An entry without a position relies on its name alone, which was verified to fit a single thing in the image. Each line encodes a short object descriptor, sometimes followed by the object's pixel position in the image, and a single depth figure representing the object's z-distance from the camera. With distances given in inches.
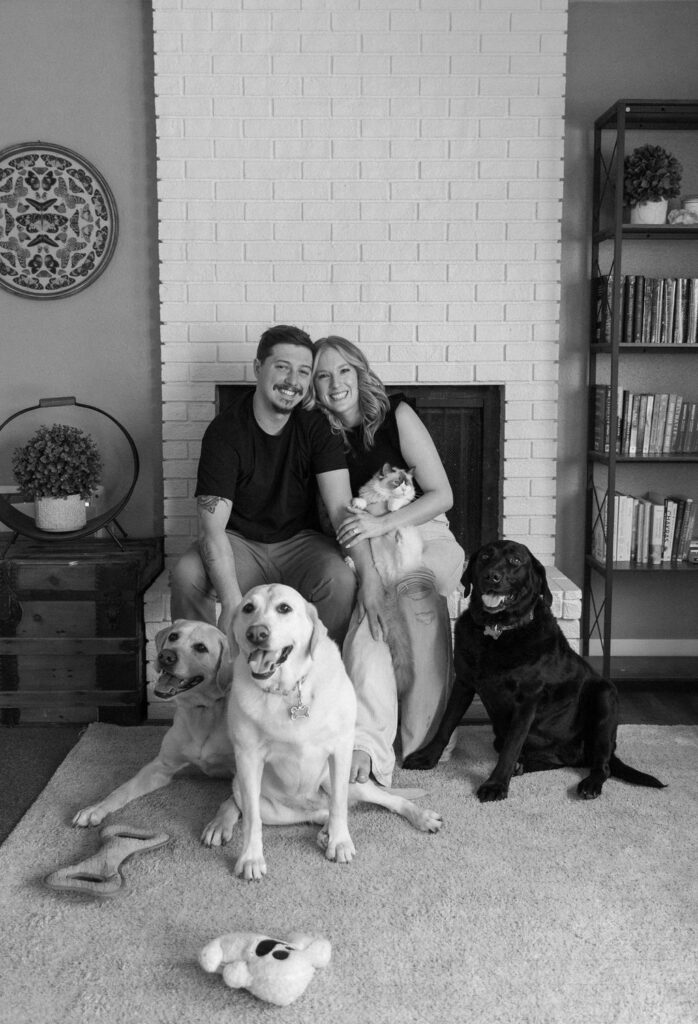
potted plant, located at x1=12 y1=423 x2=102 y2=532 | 122.3
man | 104.0
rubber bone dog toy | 74.2
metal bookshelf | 125.5
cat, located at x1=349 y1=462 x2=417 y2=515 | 109.0
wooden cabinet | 116.0
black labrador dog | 93.4
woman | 99.4
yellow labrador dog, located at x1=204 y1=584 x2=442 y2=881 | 75.0
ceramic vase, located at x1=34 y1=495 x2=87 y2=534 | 123.4
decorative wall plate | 131.7
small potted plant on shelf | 125.0
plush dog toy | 60.4
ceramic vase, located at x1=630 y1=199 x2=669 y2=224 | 126.9
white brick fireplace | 127.2
